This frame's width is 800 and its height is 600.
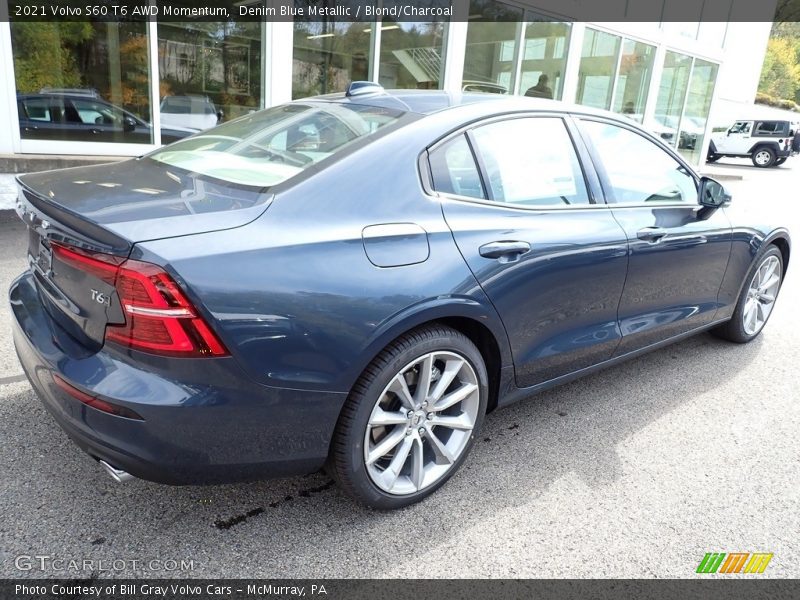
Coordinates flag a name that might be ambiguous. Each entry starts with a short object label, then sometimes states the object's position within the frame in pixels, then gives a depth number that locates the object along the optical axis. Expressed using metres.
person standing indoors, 12.93
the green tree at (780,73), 67.44
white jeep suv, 25.23
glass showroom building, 7.57
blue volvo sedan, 1.77
